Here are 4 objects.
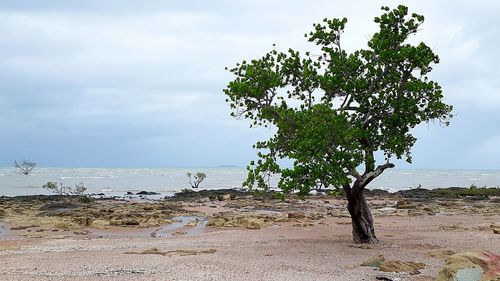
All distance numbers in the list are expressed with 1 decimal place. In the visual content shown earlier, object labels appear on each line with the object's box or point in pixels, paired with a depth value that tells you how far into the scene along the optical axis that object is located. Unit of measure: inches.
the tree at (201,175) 2923.2
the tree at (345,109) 656.4
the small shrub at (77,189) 2291.3
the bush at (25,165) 3862.7
